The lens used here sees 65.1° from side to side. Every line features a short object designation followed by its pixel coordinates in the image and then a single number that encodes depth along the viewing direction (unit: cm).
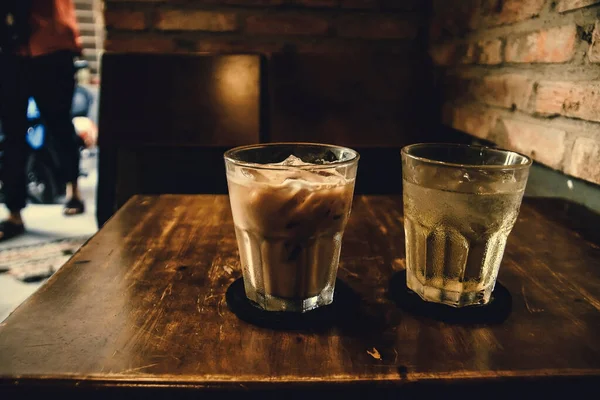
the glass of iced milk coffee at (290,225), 48
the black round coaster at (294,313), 49
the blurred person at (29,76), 219
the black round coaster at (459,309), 50
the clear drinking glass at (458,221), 50
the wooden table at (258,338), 40
